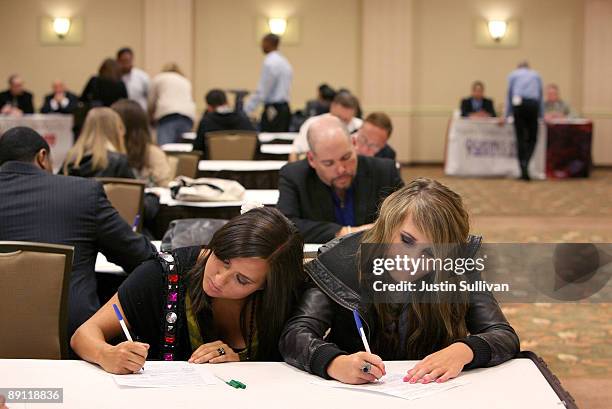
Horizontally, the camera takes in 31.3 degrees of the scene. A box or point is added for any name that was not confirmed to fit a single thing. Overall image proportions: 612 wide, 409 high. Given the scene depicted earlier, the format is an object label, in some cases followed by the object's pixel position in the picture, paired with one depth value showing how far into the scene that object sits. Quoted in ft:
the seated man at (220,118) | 34.73
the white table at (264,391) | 8.17
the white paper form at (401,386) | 8.43
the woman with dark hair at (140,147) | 22.61
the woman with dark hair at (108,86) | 38.99
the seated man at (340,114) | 26.45
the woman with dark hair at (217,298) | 9.41
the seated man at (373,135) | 22.38
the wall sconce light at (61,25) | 57.88
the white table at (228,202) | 19.66
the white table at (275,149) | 33.42
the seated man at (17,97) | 51.70
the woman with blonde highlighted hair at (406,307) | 9.15
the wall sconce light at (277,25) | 58.39
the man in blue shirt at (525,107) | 50.65
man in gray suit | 13.55
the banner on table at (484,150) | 52.70
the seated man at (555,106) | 54.54
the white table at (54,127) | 47.09
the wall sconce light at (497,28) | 59.11
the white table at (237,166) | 26.18
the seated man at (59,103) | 51.98
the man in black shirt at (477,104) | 55.21
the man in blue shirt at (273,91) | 42.29
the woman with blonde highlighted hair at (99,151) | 20.58
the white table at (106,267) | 14.92
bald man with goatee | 16.58
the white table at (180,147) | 34.90
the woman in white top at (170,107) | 41.42
